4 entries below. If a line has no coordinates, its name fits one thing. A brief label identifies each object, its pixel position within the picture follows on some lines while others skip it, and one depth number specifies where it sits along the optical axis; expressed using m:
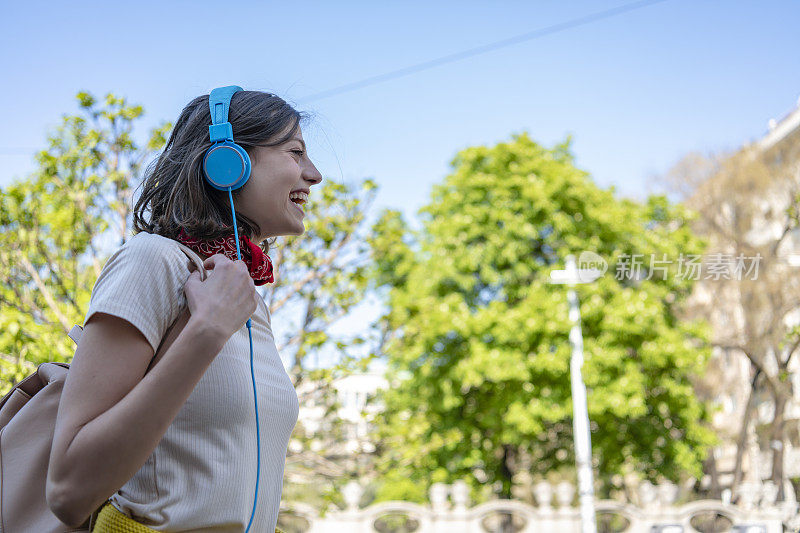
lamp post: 14.20
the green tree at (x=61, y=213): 6.53
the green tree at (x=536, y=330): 16.53
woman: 1.06
